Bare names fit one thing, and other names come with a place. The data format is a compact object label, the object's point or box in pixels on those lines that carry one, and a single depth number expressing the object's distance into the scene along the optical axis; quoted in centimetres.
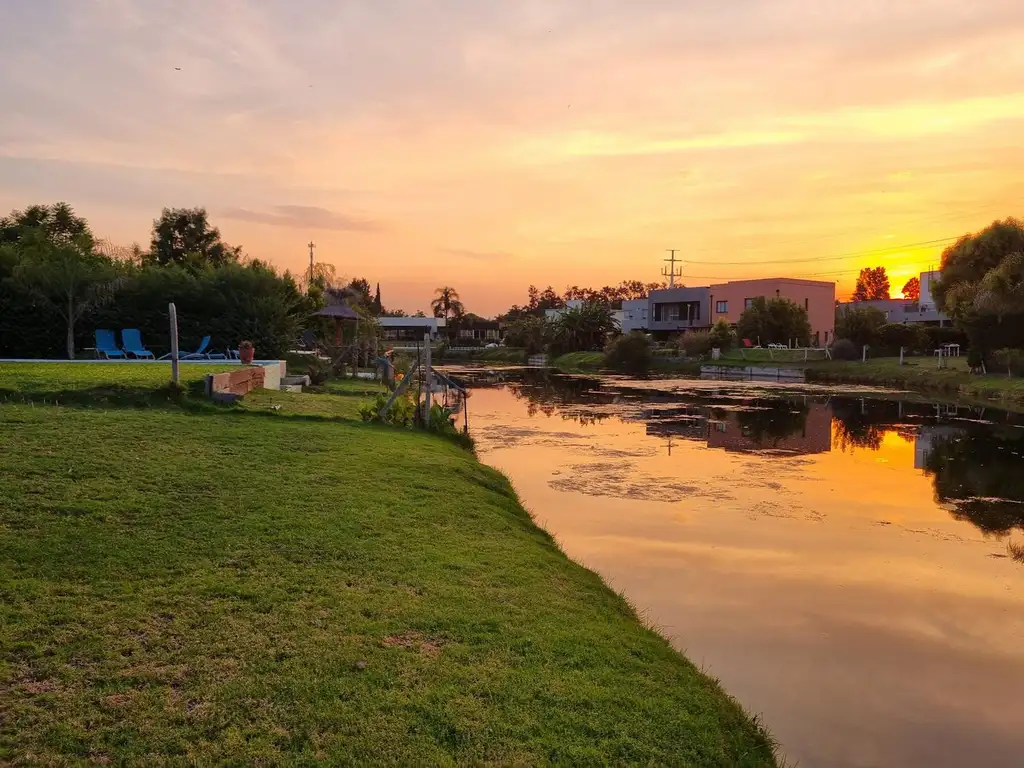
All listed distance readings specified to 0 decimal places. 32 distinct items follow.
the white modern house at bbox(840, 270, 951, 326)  6450
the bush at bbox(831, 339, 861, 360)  4844
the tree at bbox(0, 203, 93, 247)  3228
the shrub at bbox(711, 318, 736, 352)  5619
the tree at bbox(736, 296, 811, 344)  5741
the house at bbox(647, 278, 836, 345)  6575
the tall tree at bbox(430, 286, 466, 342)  10450
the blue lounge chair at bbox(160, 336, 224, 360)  2223
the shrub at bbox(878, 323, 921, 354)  4988
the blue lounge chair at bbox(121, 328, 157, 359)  2216
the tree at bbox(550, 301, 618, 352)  7075
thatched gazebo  3316
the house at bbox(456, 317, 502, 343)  9994
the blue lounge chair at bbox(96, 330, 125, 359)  2170
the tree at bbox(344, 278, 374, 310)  4050
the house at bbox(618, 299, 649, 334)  8019
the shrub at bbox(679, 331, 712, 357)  5578
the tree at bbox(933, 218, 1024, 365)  3225
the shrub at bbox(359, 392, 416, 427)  1487
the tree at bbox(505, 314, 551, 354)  7381
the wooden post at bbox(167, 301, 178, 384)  1332
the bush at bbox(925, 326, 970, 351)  4969
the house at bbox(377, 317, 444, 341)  9212
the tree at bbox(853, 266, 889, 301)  11118
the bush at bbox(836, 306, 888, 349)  5044
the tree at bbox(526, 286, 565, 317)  10850
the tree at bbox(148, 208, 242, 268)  3966
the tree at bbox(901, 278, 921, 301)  10775
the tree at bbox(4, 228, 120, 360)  2208
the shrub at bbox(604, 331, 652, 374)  5822
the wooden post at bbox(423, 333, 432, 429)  1438
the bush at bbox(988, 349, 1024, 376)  3192
